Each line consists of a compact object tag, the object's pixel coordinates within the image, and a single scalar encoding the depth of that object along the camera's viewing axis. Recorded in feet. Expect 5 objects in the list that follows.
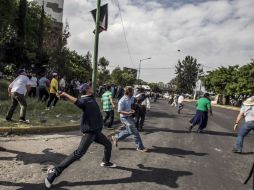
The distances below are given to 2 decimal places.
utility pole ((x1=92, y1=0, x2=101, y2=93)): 42.22
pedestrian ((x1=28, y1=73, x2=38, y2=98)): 53.58
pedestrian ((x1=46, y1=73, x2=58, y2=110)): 45.72
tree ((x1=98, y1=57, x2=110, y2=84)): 260.62
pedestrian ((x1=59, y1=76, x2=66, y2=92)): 55.38
